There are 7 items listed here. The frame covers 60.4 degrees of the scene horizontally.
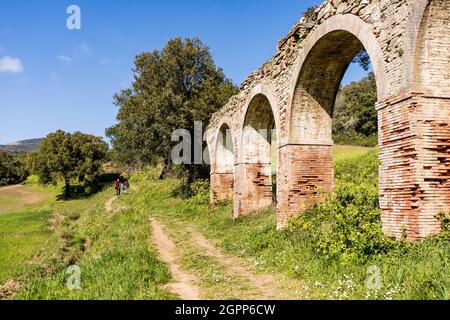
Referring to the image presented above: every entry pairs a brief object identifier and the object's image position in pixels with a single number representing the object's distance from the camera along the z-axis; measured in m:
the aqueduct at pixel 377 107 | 5.66
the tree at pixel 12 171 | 53.00
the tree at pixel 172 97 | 23.11
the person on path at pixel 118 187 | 31.42
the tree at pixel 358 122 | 38.22
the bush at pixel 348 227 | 6.13
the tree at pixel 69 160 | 39.03
